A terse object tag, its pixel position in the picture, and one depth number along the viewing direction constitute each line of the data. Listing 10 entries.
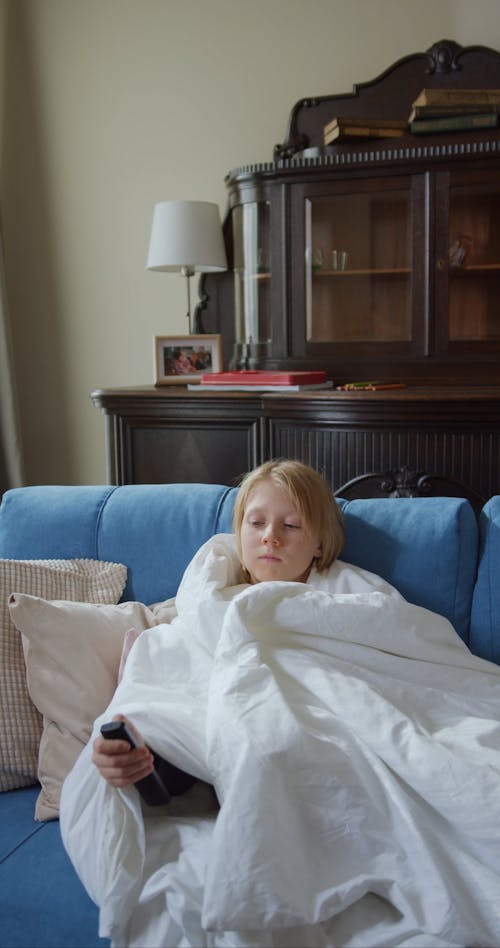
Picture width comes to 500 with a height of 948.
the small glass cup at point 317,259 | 2.87
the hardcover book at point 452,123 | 2.68
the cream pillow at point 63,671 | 1.34
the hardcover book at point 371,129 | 2.79
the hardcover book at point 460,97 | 2.69
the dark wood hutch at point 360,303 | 2.55
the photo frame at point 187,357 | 3.03
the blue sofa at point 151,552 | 1.12
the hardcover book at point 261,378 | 2.63
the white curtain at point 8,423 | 3.29
